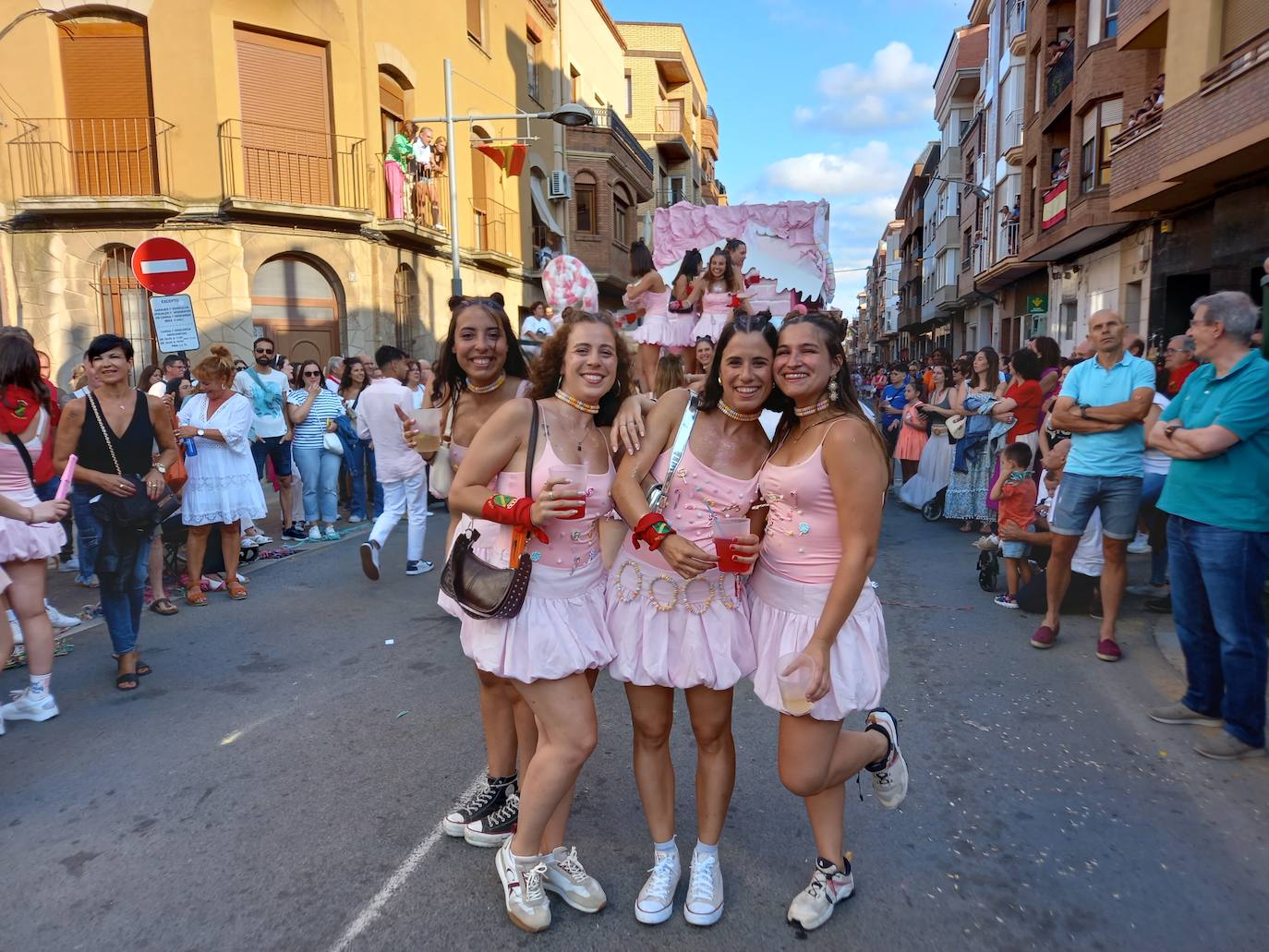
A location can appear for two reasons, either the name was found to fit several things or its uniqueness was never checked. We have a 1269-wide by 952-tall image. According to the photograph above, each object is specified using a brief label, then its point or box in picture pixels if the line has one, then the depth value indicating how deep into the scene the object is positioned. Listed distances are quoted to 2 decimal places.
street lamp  14.09
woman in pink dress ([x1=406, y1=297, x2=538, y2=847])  3.12
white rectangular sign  7.50
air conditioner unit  24.39
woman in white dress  6.78
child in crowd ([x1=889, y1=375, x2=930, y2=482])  11.01
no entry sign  7.64
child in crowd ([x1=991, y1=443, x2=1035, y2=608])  6.35
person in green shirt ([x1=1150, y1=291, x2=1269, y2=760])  3.71
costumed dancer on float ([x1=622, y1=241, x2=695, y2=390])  7.25
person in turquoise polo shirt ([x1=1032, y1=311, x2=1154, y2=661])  4.96
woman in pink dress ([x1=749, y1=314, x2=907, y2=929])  2.41
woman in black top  4.71
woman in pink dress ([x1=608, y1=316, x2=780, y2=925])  2.63
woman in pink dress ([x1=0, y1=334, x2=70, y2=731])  4.22
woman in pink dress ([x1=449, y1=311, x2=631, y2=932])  2.57
